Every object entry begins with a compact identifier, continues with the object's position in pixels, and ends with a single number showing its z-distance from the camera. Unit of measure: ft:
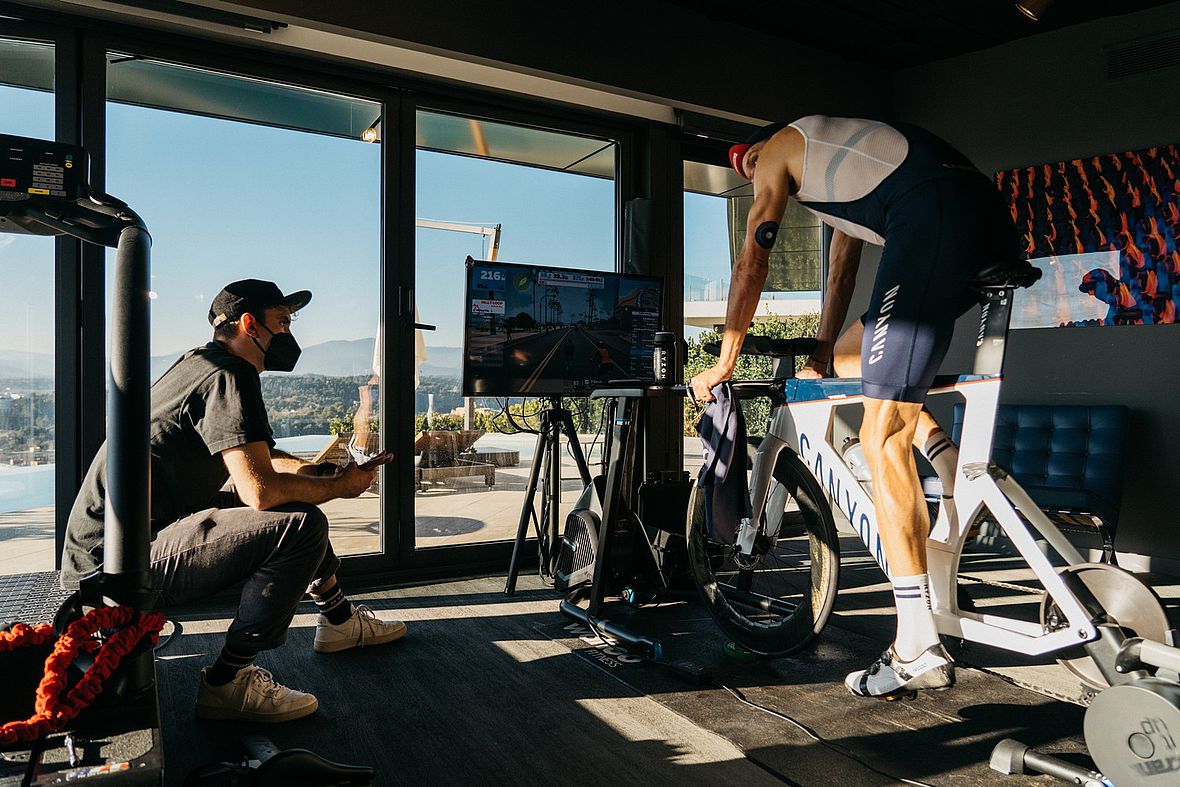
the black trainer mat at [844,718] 5.95
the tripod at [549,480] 11.12
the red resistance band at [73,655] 3.64
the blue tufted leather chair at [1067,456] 11.77
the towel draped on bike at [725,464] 8.23
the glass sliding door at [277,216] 10.74
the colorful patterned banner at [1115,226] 12.93
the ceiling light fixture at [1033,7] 11.36
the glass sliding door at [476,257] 12.73
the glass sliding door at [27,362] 9.91
